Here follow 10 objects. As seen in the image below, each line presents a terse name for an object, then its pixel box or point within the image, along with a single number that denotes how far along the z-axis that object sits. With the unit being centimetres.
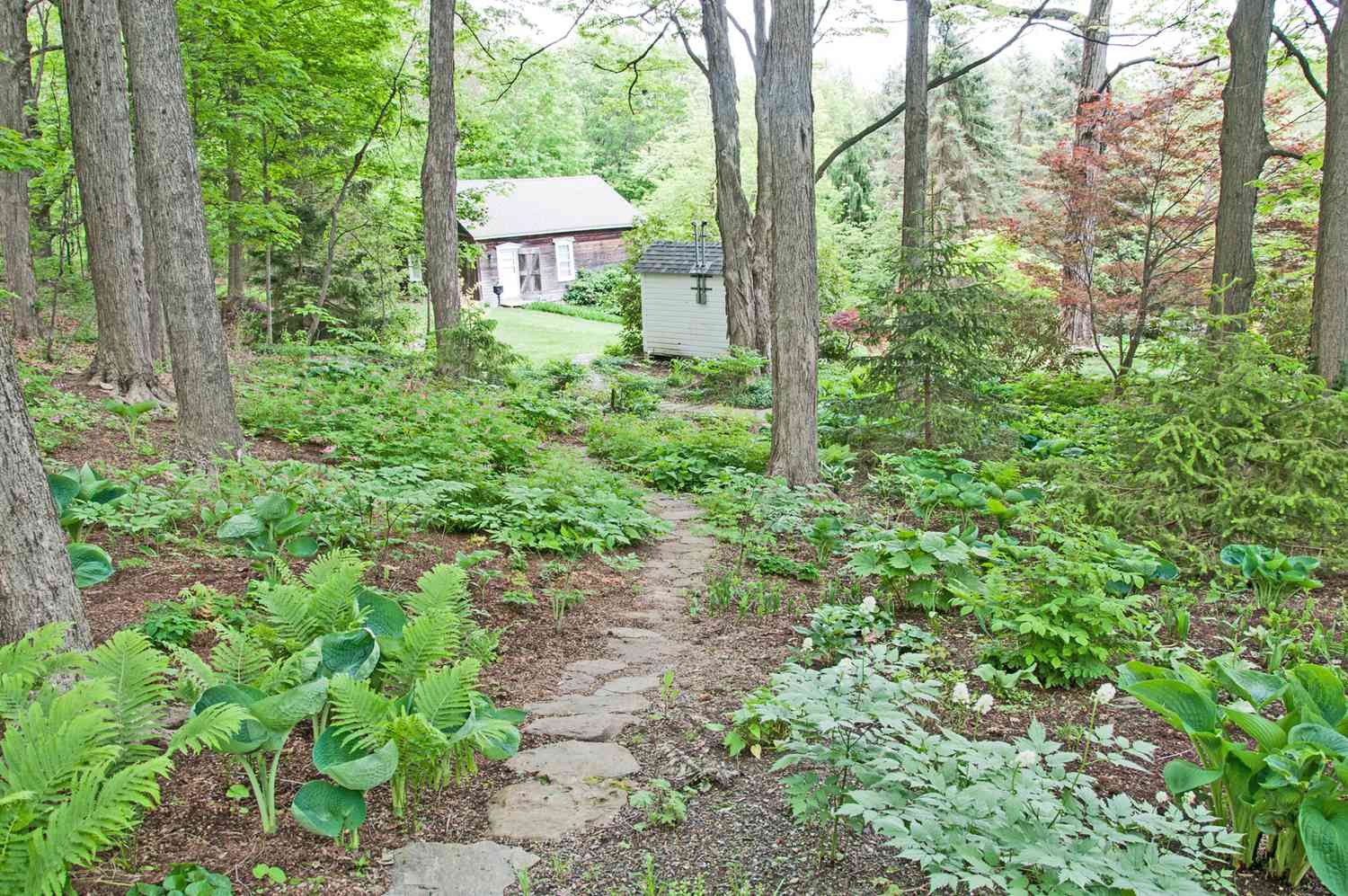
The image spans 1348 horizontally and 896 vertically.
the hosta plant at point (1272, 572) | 455
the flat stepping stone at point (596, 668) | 426
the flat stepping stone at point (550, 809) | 284
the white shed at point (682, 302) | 1923
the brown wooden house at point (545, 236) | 3425
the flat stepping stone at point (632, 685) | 400
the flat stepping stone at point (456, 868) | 253
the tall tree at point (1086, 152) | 1300
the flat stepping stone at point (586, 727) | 350
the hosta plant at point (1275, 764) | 228
